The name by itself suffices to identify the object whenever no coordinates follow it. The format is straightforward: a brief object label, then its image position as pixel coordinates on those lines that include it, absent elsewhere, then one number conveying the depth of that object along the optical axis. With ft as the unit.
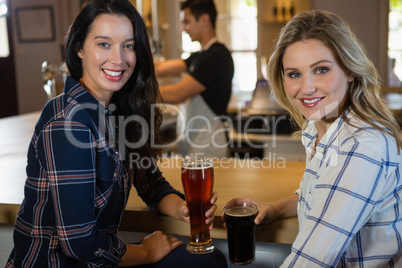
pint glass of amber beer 3.62
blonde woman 3.02
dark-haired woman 3.43
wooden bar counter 4.01
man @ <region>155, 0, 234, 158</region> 8.80
